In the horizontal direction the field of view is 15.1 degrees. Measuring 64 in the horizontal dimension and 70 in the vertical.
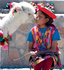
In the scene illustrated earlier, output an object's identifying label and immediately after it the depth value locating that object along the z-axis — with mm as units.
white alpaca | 3798
